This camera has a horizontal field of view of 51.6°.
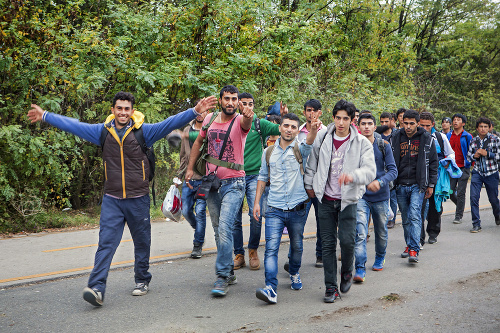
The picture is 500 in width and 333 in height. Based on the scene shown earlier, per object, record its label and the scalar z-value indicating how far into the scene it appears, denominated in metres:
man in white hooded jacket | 5.59
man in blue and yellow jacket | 5.63
